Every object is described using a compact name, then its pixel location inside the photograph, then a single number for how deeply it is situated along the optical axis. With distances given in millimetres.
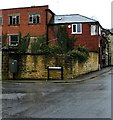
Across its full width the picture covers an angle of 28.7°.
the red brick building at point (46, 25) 30559
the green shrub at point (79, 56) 19009
